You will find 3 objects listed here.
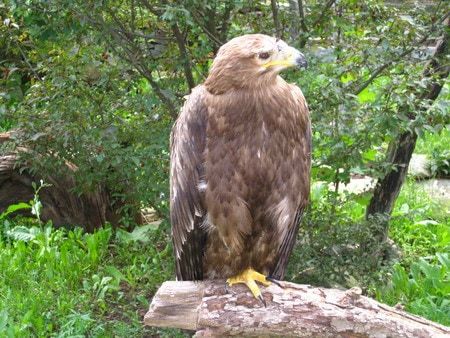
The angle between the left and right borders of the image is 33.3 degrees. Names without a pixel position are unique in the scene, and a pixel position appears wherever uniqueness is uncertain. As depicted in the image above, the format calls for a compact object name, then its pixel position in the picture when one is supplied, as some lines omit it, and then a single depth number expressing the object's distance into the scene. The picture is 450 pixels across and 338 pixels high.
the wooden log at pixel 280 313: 3.15
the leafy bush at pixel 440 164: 7.40
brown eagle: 3.31
